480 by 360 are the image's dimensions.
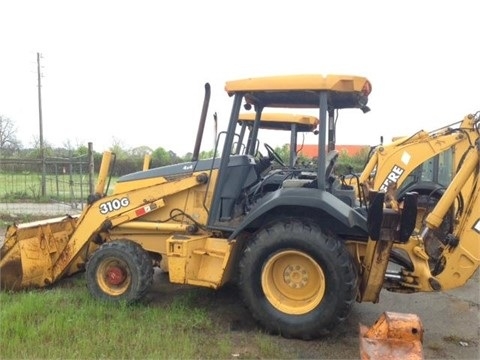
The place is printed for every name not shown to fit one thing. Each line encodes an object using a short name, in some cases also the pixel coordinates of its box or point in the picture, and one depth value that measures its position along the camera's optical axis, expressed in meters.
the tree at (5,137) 36.76
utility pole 31.02
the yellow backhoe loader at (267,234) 4.37
